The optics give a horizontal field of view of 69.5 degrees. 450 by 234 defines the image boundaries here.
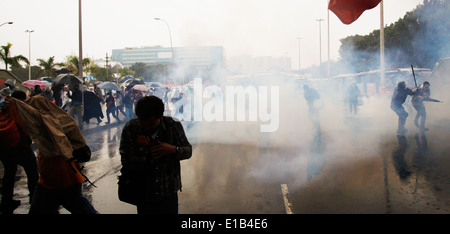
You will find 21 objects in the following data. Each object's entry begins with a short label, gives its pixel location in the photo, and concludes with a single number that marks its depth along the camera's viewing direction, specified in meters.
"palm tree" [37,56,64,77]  41.59
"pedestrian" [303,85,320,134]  9.86
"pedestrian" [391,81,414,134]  9.45
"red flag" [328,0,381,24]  4.45
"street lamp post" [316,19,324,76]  48.82
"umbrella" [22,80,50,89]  17.42
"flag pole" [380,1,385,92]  19.52
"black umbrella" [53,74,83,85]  11.84
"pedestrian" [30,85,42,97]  10.41
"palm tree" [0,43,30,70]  35.38
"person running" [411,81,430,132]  9.49
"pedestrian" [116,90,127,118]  15.92
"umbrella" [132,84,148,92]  15.57
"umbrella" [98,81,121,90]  16.48
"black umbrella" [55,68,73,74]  15.01
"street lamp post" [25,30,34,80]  48.64
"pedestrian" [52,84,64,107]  12.76
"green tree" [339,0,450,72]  19.44
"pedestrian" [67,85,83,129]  11.31
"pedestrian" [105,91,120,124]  14.67
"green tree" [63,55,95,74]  39.29
